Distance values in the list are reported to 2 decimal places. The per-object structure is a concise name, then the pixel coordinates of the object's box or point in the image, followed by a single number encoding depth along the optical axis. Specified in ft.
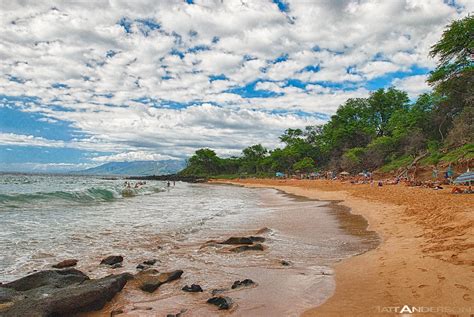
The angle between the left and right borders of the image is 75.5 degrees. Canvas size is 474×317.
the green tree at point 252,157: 325.01
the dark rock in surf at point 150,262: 23.04
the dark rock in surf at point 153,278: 17.81
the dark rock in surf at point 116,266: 22.19
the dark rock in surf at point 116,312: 14.63
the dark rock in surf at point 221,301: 14.97
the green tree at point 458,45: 84.94
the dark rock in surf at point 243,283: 17.82
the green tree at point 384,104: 210.79
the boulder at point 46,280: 16.98
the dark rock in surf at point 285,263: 22.38
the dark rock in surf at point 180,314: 14.10
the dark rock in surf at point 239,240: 28.91
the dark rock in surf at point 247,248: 26.71
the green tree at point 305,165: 231.09
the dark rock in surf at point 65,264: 22.36
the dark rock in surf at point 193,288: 17.37
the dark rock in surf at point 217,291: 17.04
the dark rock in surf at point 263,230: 34.80
